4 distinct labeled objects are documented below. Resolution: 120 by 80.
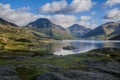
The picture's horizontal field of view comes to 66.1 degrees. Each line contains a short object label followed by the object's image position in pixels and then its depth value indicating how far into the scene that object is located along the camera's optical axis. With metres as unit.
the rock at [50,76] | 12.65
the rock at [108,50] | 31.61
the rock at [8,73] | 13.06
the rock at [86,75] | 14.07
